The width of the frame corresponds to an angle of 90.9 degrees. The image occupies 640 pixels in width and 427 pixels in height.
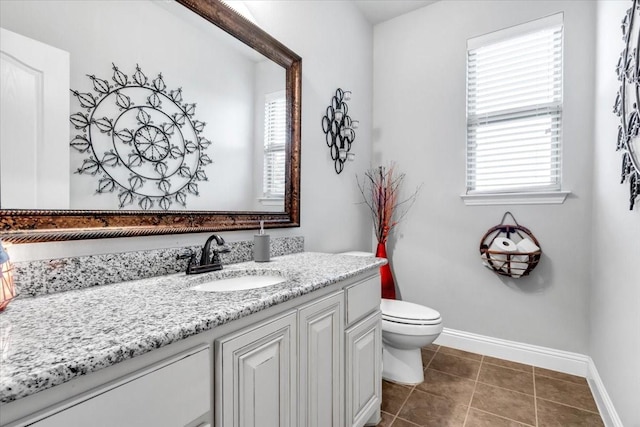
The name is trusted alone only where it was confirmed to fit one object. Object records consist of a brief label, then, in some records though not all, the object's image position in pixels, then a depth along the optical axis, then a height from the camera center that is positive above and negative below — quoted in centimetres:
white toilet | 187 -77
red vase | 249 -59
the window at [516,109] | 217 +74
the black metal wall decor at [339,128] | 231 +61
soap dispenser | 154 -19
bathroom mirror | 98 +36
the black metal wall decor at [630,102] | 123 +47
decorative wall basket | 214 -27
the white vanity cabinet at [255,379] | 53 -41
